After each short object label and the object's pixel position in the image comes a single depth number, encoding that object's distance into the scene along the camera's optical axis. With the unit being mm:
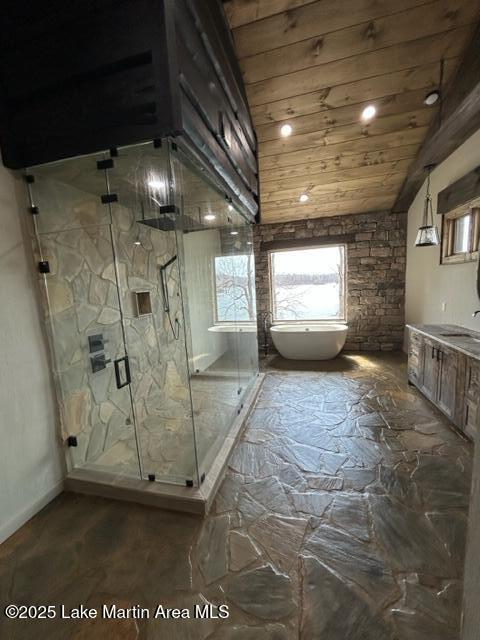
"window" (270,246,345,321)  5211
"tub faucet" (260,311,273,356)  5491
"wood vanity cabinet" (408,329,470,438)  2209
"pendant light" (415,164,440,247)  3166
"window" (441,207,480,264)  2832
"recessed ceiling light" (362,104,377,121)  2823
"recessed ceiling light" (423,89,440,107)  2680
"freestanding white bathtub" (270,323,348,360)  4582
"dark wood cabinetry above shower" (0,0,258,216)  1254
